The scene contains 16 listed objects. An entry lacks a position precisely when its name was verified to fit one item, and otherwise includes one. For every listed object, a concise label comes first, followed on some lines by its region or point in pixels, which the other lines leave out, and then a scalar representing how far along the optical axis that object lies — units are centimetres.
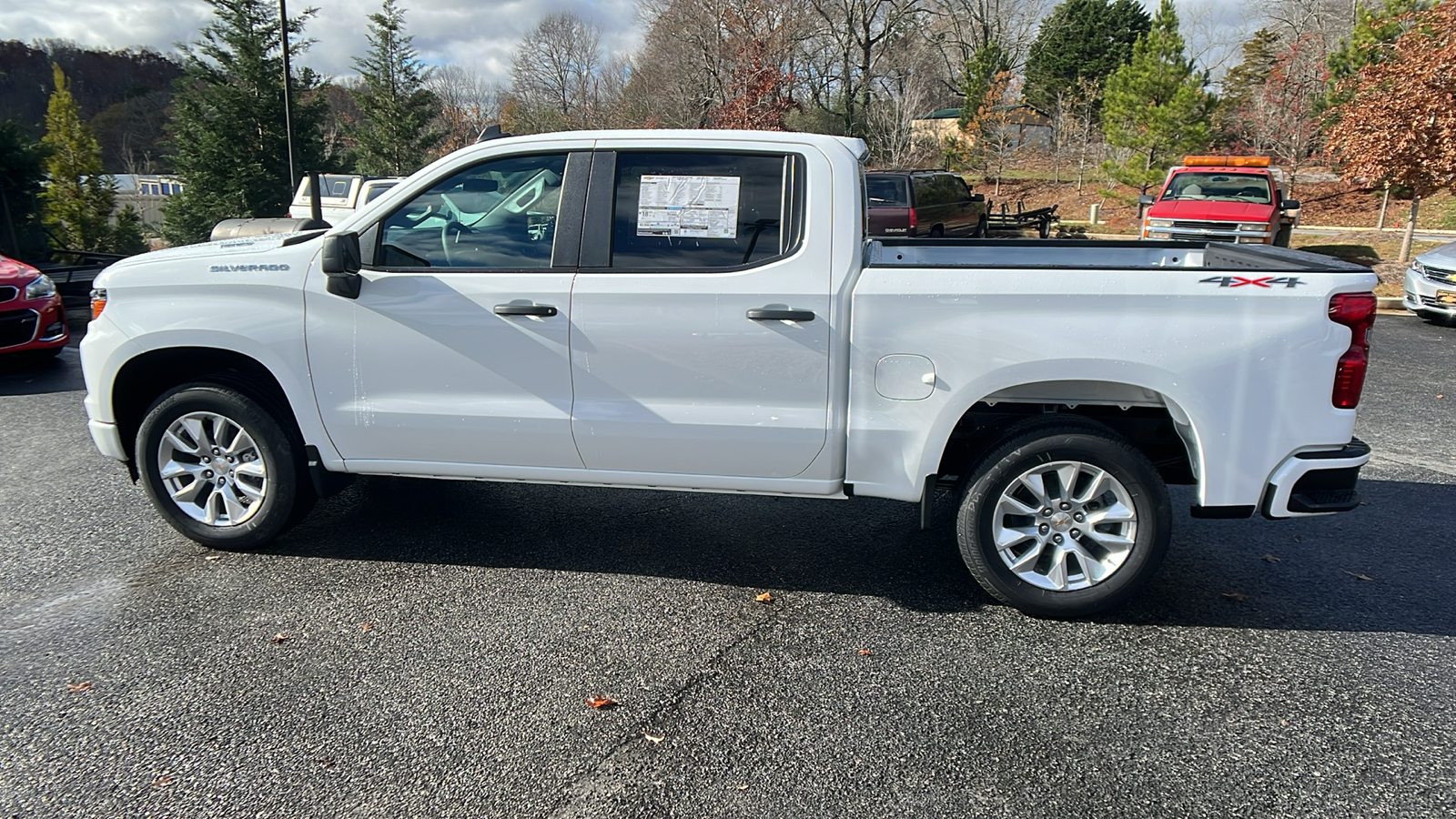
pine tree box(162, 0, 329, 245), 2362
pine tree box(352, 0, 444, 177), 3039
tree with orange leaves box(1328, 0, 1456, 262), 1430
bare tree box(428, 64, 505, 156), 4319
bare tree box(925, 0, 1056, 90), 4597
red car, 861
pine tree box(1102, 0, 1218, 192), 2591
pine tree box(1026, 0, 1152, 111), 3894
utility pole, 1948
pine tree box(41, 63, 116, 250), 1847
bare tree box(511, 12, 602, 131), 5309
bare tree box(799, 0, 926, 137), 3869
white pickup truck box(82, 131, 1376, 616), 354
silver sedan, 1168
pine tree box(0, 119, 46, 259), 1686
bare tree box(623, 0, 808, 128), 3547
